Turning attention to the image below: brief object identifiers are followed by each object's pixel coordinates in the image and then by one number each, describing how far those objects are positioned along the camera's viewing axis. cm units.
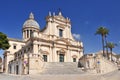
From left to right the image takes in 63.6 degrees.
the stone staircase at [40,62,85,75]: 1672
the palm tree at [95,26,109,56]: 2425
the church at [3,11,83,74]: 2261
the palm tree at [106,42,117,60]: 2953
